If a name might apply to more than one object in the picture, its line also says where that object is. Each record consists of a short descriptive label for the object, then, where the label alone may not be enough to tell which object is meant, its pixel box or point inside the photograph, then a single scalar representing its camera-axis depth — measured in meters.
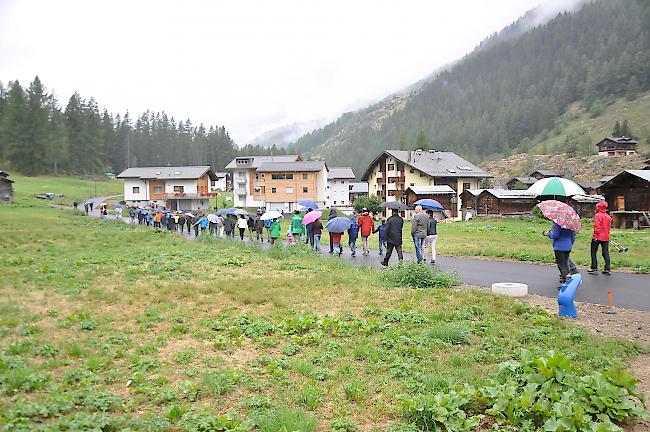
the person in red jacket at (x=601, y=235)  13.45
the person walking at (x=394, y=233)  15.60
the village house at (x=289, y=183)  70.38
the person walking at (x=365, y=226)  20.22
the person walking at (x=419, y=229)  16.05
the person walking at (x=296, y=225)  23.62
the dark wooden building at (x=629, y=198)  36.50
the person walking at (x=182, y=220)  38.19
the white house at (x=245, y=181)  79.44
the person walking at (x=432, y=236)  16.95
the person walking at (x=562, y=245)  11.40
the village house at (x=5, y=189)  58.62
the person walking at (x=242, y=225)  27.95
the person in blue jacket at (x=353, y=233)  20.88
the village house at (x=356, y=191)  98.00
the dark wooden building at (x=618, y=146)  97.44
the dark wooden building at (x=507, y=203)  53.41
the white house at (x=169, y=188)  77.62
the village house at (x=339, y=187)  88.81
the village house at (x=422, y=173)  62.25
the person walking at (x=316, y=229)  21.66
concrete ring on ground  10.92
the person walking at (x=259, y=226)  27.12
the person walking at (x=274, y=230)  23.09
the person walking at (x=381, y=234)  19.67
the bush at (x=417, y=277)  12.35
